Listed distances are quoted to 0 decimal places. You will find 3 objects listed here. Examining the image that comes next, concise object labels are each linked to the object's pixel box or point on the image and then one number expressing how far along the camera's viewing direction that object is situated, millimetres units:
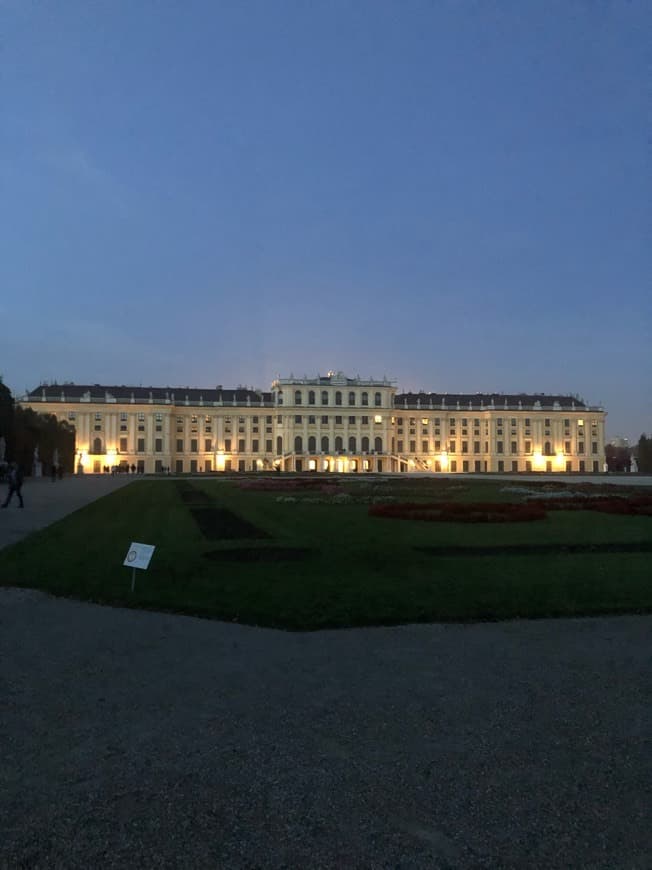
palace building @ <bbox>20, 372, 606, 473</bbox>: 96562
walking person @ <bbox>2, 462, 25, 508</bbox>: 21609
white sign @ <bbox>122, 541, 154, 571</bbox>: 8508
